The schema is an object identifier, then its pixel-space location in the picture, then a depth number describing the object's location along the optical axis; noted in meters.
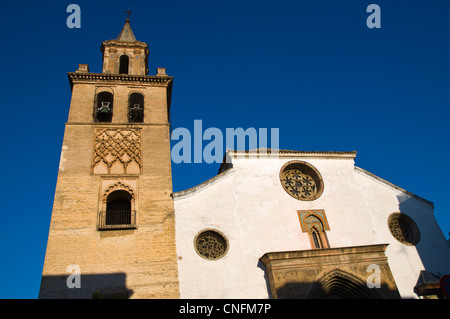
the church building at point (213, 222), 10.81
